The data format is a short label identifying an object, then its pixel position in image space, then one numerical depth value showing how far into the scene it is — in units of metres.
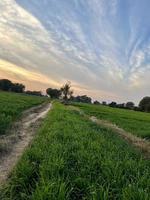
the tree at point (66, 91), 66.16
